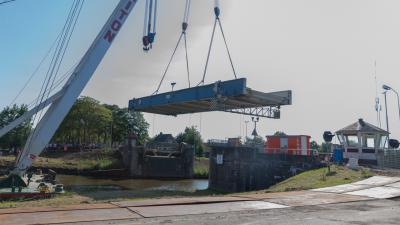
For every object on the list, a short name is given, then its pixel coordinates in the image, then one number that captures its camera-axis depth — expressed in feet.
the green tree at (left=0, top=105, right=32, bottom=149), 239.09
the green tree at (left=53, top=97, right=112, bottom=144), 264.11
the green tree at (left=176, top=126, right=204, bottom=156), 330.30
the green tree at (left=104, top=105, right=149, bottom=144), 347.97
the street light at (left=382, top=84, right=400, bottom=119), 128.87
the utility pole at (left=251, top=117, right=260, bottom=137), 115.49
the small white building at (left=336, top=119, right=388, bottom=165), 104.06
